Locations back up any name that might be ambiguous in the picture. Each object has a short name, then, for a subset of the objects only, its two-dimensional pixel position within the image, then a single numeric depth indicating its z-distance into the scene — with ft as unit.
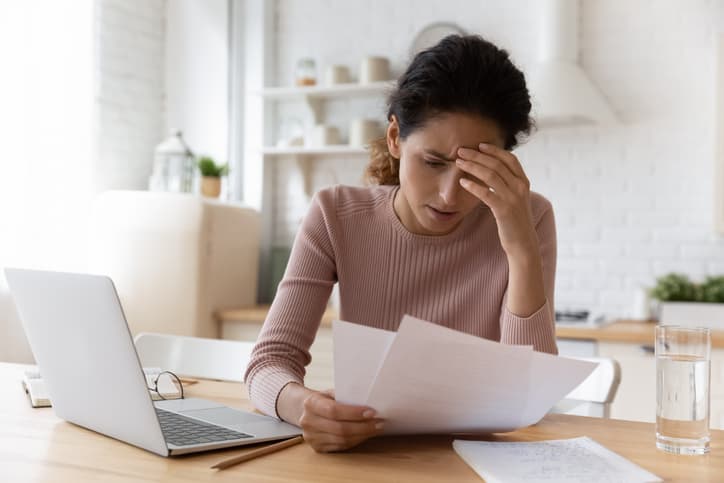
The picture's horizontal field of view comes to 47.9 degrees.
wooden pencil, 3.13
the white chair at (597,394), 5.07
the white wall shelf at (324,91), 12.09
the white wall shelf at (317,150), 12.11
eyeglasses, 4.59
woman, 4.29
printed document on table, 2.95
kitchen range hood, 10.61
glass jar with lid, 12.54
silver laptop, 3.19
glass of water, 3.30
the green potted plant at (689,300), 9.77
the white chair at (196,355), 5.97
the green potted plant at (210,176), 12.41
